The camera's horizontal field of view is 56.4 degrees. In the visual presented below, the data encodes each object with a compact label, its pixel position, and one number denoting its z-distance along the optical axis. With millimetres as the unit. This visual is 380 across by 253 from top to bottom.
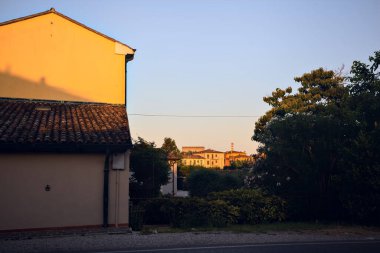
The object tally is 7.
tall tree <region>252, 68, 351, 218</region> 16641
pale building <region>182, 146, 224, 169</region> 137500
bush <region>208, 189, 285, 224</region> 15805
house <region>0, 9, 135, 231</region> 13148
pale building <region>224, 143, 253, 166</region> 135588
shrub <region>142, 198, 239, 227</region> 14773
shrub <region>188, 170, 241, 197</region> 29625
